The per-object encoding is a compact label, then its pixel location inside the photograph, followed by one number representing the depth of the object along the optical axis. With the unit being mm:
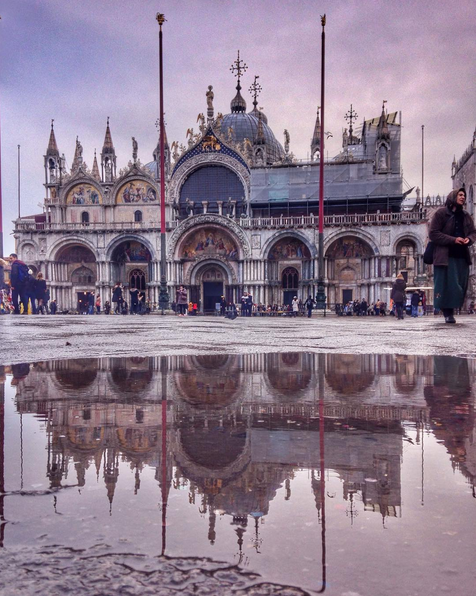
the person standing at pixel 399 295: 16453
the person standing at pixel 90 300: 40594
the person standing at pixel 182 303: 25641
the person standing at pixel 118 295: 31094
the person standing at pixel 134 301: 32812
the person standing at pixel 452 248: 8219
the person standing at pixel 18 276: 16702
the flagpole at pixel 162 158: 24703
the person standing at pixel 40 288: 18781
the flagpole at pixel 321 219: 24842
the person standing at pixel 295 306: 31578
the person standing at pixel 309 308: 26562
